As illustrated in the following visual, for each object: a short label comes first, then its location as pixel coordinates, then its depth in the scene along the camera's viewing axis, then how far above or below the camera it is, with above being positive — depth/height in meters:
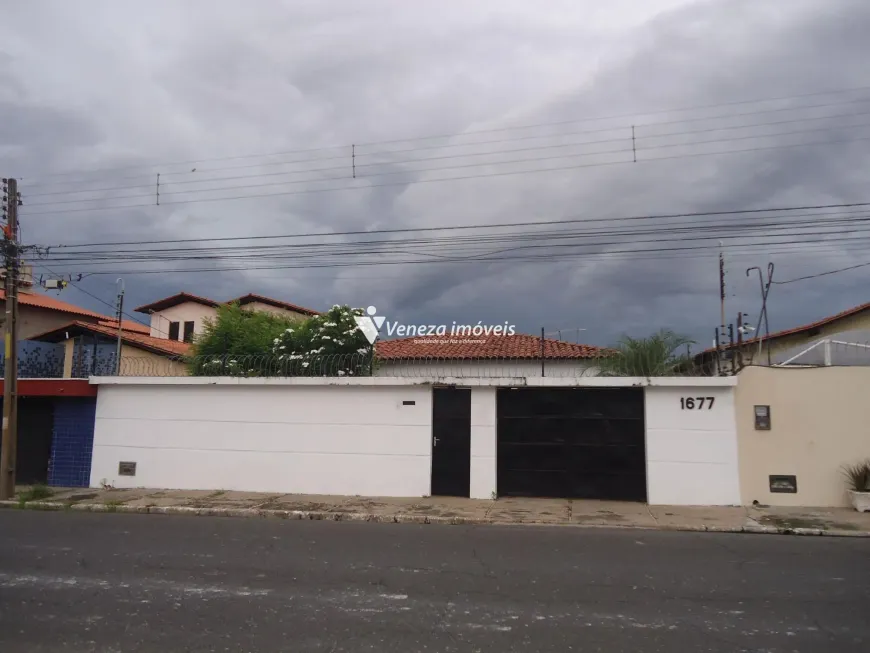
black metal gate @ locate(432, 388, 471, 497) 12.70 -0.21
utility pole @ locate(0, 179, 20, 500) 12.95 +1.51
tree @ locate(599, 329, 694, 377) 13.05 +1.54
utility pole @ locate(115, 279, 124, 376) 22.93 +4.46
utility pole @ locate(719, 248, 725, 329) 22.80 +5.33
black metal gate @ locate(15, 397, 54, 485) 15.00 -0.29
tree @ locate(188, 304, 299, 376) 20.44 +3.17
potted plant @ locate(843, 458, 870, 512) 10.83 -0.82
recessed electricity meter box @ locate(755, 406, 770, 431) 11.73 +0.29
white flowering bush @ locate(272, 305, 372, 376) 18.14 +2.65
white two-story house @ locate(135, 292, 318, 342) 34.34 +6.54
